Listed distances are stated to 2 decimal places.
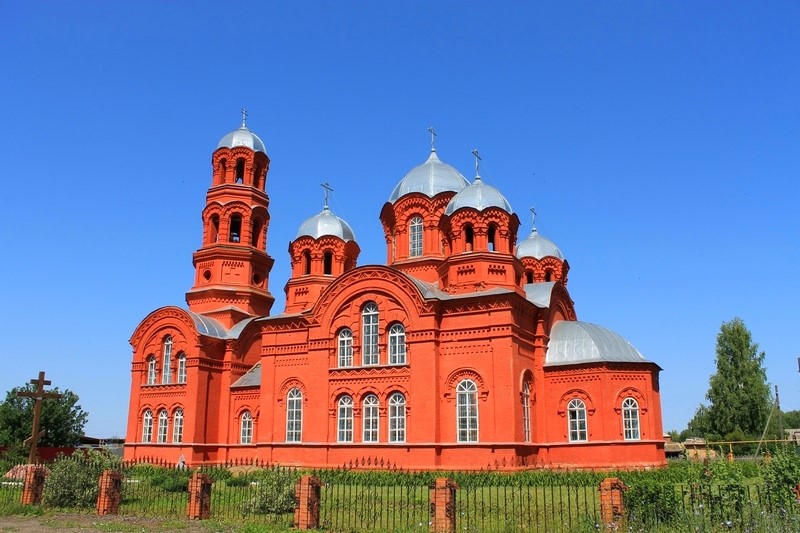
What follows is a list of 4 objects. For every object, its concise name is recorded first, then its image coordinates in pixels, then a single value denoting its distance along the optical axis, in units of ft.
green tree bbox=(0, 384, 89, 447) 109.70
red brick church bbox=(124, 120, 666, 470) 68.39
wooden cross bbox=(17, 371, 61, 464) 62.23
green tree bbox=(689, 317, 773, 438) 120.47
